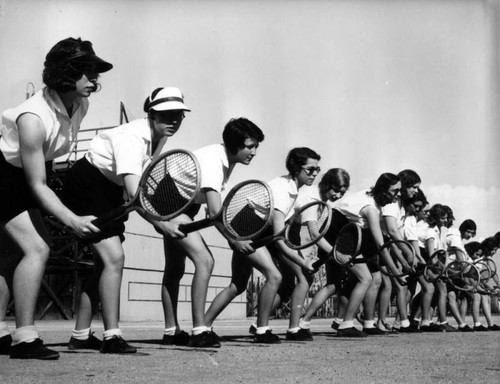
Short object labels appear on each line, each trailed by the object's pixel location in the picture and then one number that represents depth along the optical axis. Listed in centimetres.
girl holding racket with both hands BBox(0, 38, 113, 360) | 389
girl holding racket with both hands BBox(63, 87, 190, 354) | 446
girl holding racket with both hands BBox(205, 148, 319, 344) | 579
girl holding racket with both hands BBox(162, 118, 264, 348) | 515
